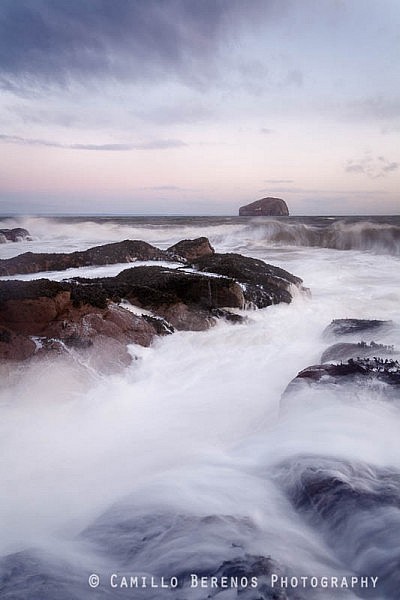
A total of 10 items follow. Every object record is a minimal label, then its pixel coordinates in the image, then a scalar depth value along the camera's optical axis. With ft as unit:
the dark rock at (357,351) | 21.35
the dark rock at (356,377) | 17.03
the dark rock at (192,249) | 52.90
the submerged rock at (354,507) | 9.15
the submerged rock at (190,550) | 8.23
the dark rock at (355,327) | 26.20
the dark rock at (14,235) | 90.77
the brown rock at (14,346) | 18.31
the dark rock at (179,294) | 27.43
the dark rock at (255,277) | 33.71
